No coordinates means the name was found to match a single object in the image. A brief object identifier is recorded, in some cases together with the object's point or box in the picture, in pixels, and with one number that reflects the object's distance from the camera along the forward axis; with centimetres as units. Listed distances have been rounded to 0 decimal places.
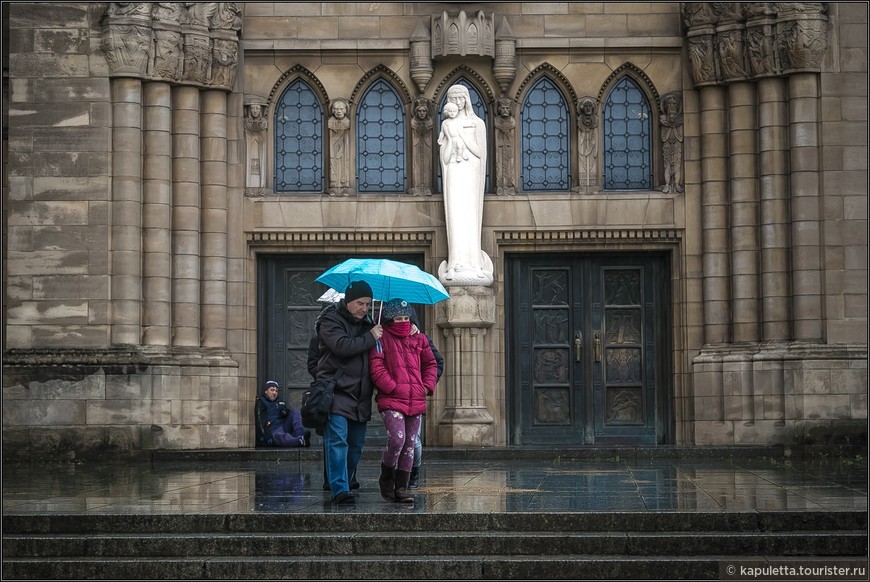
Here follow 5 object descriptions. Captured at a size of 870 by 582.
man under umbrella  1208
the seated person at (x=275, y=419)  2056
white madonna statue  2062
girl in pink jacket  1211
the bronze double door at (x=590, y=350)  2130
